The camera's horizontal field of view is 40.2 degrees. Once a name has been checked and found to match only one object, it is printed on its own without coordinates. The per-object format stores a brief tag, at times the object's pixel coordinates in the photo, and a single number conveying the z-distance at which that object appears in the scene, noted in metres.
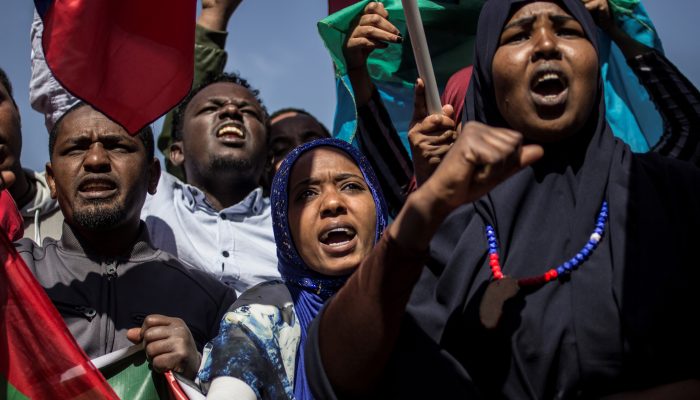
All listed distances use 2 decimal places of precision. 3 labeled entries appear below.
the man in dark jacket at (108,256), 3.60
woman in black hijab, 2.39
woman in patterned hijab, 2.92
